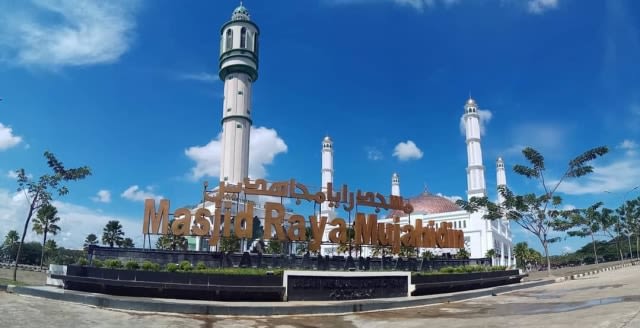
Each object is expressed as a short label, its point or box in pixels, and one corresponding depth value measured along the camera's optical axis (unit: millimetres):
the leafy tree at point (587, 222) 43031
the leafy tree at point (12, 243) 73000
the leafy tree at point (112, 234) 57750
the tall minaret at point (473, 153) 74562
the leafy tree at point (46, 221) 56281
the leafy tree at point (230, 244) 33781
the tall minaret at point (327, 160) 87125
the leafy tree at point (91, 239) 67062
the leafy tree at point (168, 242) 43344
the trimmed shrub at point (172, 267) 18484
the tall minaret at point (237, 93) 59844
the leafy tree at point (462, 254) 39188
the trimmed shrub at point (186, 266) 19078
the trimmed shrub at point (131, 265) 19023
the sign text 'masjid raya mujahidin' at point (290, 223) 23719
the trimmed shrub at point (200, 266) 19656
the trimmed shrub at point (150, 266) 18616
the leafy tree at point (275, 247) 42503
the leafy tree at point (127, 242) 59444
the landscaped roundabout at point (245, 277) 17438
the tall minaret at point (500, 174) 89375
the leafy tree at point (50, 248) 64375
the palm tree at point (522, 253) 72375
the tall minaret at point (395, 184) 95500
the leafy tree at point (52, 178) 29797
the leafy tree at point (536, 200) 41688
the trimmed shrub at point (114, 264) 19234
